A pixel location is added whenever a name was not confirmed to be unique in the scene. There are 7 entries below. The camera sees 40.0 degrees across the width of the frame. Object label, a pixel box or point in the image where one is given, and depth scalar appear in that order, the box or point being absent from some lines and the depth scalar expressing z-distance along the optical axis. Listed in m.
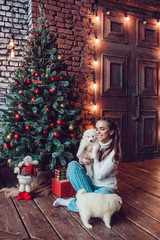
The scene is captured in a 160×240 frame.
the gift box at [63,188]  2.43
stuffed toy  2.36
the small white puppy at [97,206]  1.69
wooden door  4.00
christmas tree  2.76
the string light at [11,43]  3.56
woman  2.01
